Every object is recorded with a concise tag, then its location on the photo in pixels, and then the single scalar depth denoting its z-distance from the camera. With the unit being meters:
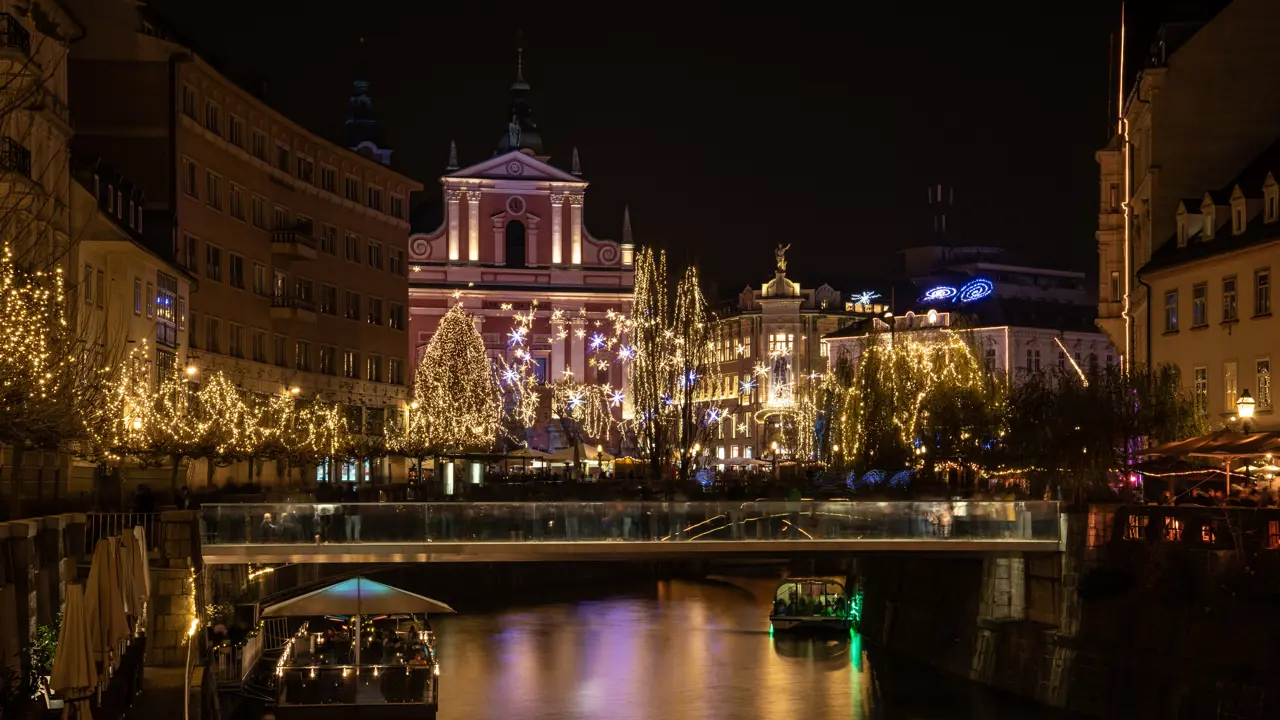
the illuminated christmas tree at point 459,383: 107.31
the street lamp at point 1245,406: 49.62
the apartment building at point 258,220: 77.19
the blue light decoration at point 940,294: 183.31
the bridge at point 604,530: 51.97
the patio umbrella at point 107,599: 37.88
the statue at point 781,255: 187.19
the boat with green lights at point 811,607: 76.00
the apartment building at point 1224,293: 62.19
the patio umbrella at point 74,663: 34.09
